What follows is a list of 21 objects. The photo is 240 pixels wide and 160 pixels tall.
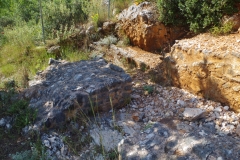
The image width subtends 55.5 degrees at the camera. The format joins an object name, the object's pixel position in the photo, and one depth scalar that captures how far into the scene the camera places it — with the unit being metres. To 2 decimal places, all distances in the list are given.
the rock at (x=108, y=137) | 3.26
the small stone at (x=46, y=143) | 3.32
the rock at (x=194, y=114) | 3.61
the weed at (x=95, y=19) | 7.57
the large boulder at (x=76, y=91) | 3.61
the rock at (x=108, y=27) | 7.42
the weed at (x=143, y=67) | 5.74
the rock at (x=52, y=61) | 5.30
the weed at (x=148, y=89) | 4.42
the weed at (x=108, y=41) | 7.07
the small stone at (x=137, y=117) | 3.76
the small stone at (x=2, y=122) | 3.75
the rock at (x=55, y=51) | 6.96
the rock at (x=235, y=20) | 4.52
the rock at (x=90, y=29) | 7.49
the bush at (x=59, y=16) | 7.90
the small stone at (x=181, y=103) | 4.03
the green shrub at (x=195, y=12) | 4.68
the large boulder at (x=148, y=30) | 6.07
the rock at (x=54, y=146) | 3.25
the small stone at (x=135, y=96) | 4.31
